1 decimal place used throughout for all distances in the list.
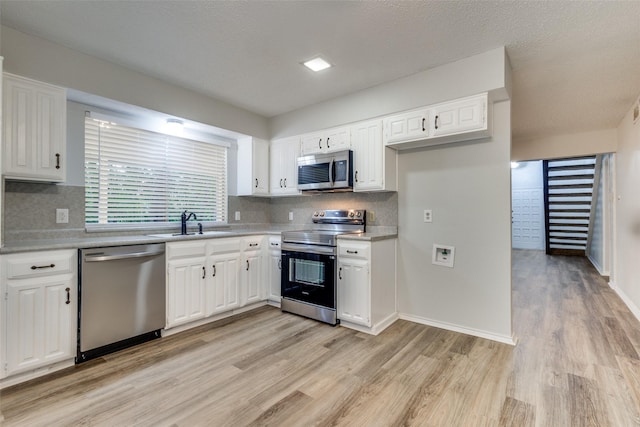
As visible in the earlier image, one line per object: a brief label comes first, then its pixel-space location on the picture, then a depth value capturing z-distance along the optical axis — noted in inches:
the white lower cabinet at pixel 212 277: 114.8
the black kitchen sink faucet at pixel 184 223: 134.7
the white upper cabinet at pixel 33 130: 85.9
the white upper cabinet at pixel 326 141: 137.8
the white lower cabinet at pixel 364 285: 116.3
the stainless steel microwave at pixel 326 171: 132.9
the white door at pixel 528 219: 359.6
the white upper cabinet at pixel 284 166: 157.3
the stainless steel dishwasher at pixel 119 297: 92.0
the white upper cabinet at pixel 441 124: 103.3
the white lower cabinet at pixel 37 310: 79.1
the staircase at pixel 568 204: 288.7
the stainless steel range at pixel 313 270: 124.5
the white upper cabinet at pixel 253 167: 160.9
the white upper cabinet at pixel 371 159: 126.6
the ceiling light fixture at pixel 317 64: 105.5
